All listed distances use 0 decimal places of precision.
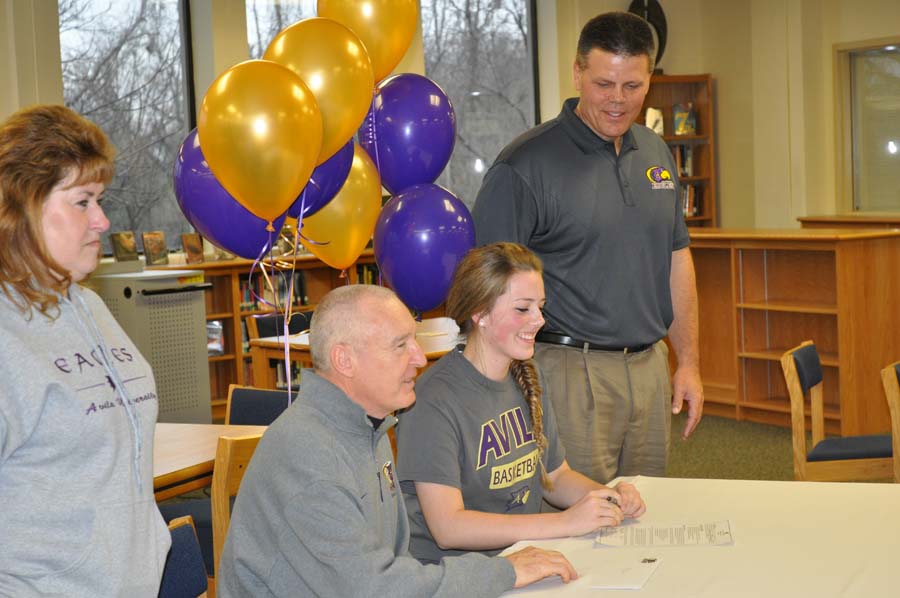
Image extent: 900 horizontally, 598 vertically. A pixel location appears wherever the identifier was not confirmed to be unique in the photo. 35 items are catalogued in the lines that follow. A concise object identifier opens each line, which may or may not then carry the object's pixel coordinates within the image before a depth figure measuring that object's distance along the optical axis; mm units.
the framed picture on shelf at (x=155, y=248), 8273
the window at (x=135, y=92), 8445
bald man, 1885
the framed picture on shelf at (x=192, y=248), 8312
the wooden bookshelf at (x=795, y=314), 6340
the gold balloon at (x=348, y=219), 3434
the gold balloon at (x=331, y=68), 3010
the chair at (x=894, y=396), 3768
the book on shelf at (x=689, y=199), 10727
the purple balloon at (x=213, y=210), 3074
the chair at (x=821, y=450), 4098
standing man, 3047
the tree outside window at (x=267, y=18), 9172
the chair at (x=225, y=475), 2846
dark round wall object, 10586
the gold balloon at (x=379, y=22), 3416
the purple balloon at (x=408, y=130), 3473
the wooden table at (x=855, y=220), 9422
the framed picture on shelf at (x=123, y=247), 8008
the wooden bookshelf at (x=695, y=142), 10641
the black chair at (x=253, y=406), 3955
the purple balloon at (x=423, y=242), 3293
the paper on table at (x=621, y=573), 1947
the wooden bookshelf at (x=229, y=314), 8156
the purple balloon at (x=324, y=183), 3193
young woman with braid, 2354
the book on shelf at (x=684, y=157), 10758
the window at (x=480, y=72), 10352
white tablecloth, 1912
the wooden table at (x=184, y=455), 3213
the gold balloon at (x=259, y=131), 2754
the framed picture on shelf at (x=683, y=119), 10602
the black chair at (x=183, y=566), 2121
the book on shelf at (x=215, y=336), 8273
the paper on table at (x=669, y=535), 2174
